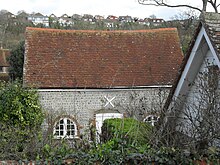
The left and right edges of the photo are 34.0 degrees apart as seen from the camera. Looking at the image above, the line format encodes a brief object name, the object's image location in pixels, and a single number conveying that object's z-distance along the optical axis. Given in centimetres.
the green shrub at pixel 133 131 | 878
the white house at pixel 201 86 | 738
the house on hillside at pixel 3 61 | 5531
